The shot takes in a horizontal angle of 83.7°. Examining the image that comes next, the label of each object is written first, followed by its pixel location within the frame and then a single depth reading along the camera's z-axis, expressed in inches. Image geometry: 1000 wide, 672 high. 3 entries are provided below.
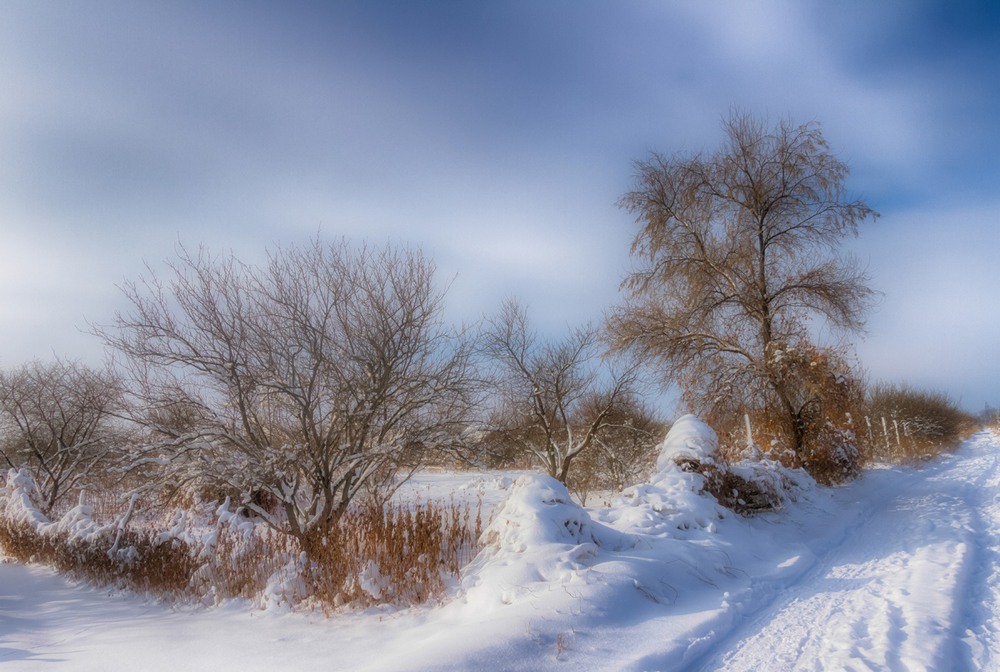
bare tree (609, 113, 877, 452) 587.2
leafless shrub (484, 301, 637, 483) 549.0
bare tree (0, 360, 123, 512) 503.2
